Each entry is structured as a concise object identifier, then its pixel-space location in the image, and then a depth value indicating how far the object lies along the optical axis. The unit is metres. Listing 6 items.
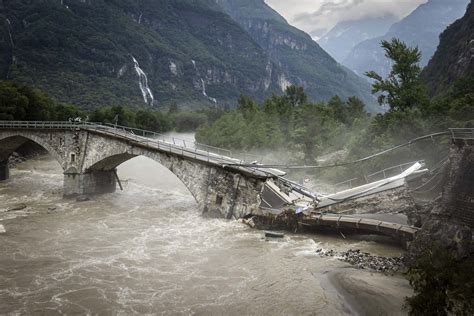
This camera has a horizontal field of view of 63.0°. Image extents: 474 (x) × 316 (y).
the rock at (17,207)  35.07
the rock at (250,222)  28.88
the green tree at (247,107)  77.84
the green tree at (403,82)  44.38
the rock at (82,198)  39.84
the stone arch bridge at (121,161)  30.52
